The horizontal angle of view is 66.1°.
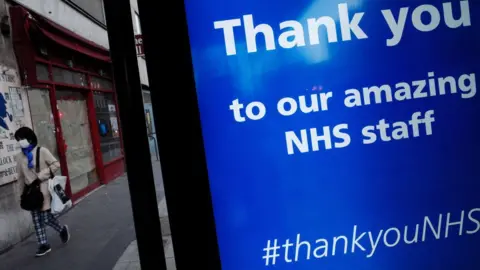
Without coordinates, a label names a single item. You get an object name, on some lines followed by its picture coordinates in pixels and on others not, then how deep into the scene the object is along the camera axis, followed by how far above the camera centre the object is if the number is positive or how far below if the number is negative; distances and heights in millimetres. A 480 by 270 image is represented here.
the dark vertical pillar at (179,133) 1431 -31
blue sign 1447 -101
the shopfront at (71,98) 6822 +1012
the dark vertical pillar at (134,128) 1352 +12
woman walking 5090 -366
